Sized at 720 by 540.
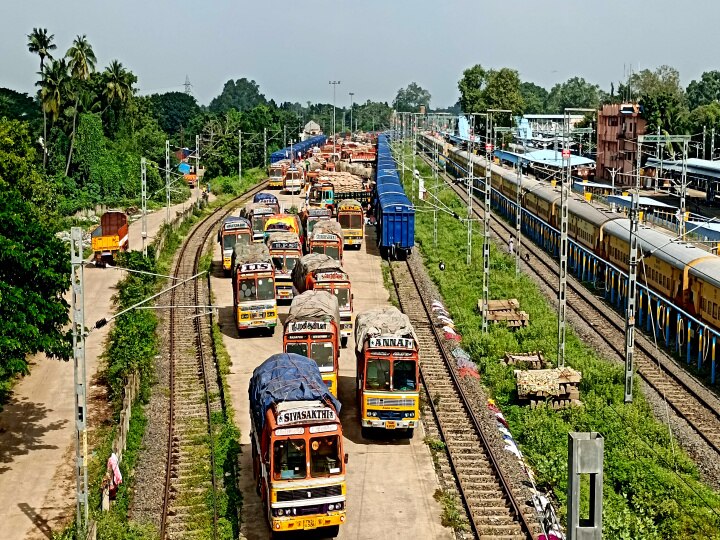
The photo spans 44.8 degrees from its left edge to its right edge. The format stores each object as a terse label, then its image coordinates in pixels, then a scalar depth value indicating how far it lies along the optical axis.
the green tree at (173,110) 183.50
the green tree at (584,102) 177.20
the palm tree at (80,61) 81.38
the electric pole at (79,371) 18.67
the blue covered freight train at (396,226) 52.00
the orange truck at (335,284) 33.28
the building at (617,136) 89.25
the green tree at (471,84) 143.62
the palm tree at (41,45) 67.12
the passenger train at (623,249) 32.31
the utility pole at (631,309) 26.75
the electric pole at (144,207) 46.15
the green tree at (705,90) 146.88
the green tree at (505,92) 130.88
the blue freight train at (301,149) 108.69
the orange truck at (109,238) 50.06
